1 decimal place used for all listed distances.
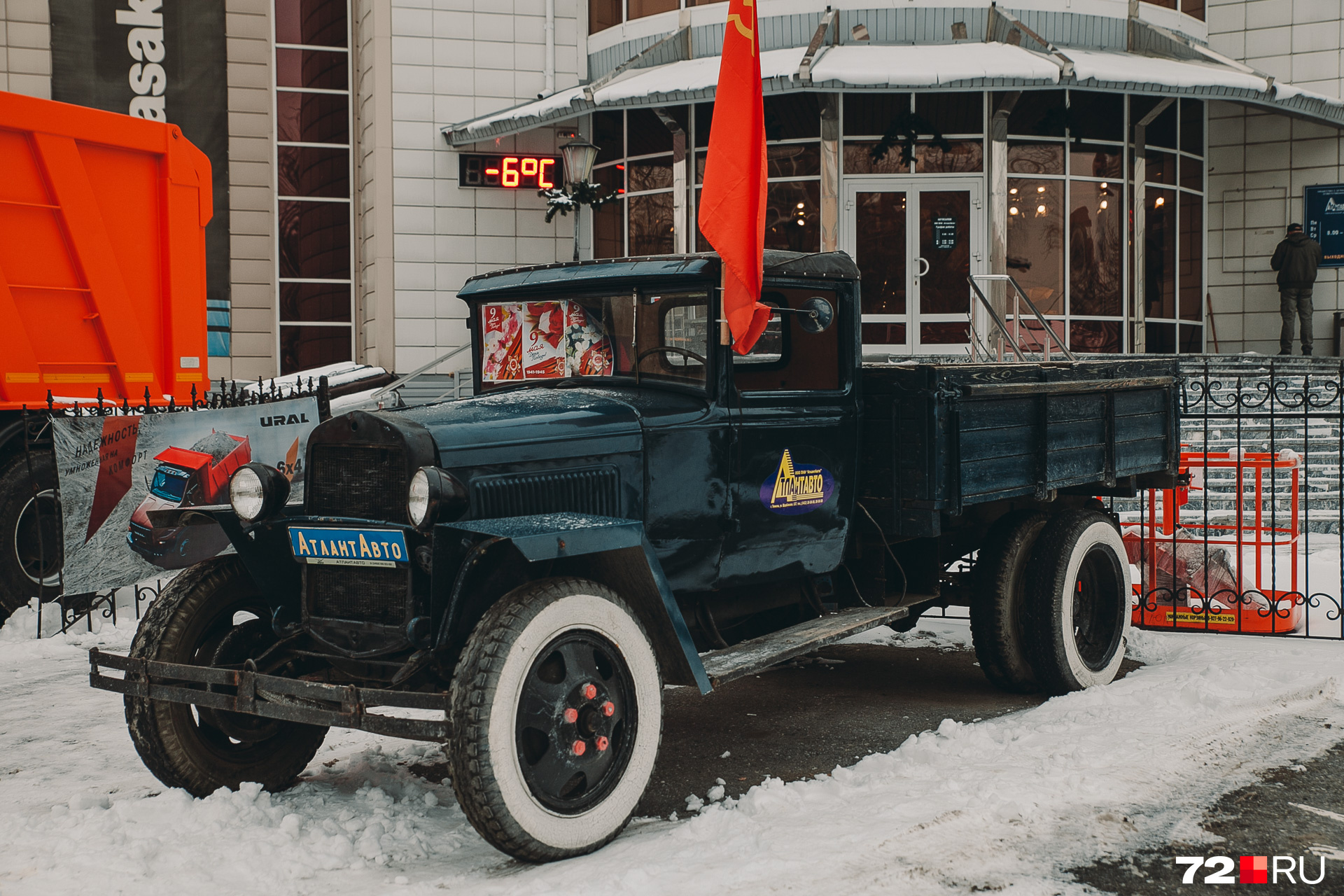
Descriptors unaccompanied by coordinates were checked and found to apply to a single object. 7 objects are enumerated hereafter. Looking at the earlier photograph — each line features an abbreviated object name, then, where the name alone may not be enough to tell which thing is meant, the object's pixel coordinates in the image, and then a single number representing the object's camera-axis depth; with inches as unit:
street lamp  498.9
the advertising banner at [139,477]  262.8
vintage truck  138.6
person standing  611.5
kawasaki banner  628.1
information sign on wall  634.2
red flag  172.2
